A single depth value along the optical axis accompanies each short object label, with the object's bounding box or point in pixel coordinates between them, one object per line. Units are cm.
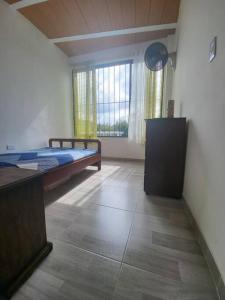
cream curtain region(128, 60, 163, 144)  319
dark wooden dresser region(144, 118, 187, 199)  164
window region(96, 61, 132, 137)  364
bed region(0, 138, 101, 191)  169
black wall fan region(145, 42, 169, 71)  215
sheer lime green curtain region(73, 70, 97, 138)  371
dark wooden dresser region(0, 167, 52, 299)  72
